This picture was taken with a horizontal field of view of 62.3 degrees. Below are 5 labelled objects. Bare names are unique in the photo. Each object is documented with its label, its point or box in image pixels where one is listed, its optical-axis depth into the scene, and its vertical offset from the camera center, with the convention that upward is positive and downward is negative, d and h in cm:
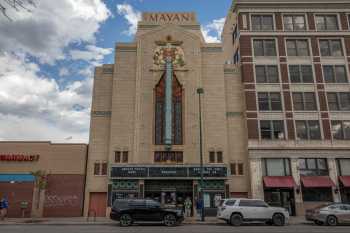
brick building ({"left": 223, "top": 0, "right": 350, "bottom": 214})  3080 +1064
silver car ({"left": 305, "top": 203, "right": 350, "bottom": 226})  2134 -178
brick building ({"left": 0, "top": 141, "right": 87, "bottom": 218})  3019 +136
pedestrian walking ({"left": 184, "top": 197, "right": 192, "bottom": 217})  2853 -166
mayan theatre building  3100 +753
